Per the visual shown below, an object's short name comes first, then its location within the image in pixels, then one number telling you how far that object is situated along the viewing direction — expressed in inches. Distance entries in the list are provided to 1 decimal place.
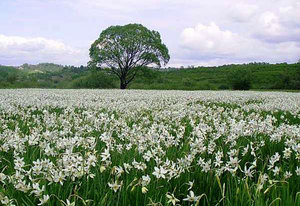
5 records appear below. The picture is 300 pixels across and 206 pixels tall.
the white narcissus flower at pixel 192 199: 96.2
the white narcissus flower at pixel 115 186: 102.7
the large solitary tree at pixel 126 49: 1994.3
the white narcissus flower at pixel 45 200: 90.3
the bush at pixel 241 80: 2475.4
